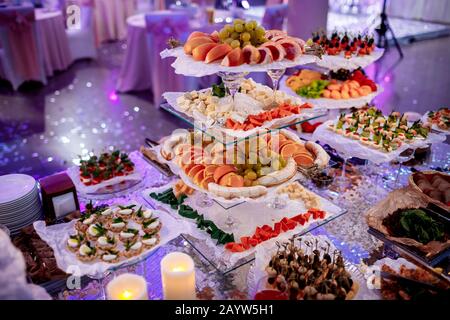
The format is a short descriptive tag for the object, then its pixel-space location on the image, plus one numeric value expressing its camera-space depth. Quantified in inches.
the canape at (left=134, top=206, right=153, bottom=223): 78.4
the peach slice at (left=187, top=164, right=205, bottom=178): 83.0
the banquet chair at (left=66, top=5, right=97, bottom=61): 303.4
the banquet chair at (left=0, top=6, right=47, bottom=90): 249.4
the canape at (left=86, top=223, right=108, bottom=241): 74.0
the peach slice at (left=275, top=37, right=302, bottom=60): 80.0
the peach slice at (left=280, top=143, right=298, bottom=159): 88.3
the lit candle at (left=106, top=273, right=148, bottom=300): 61.3
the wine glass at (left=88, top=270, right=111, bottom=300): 74.5
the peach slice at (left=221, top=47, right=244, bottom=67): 74.3
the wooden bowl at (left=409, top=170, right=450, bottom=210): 85.2
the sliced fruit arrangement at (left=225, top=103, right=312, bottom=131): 76.6
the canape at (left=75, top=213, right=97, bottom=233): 76.4
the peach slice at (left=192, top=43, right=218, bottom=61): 77.8
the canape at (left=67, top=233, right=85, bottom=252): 71.7
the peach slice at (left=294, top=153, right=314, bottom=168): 87.5
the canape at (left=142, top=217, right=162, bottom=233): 75.4
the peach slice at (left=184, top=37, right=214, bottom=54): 80.2
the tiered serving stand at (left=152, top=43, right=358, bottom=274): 75.5
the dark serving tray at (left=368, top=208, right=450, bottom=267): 77.0
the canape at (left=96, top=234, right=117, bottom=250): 71.5
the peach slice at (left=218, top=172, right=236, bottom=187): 77.3
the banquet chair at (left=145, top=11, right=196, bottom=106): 219.9
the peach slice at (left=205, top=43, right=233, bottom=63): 75.9
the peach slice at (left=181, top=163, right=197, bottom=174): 84.5
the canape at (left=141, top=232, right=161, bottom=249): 72.4
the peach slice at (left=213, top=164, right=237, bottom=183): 78.6
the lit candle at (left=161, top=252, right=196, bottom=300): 63.5
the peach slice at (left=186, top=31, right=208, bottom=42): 81.8
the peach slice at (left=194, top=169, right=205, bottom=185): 80.9
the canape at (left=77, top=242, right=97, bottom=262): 69.5
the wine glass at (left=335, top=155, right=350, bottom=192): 105.8
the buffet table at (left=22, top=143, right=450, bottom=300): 74.0
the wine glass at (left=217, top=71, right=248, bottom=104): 80.7
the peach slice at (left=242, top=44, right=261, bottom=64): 75.3
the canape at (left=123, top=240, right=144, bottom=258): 70.4
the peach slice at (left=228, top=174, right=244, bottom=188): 77.1
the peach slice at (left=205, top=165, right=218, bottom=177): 80.3
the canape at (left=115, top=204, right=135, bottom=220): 79.2
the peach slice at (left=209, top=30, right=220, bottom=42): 82.0
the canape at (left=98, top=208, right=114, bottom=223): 78.8
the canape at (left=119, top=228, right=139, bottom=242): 73.4
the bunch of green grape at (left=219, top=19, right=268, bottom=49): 78.8
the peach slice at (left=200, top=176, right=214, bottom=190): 79.1
